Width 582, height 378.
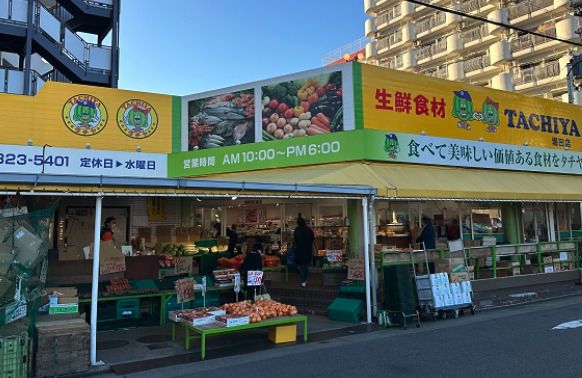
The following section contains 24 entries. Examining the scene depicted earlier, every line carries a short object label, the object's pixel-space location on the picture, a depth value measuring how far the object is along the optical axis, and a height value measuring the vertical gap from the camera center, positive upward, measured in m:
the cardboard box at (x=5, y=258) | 6.50 -0.18
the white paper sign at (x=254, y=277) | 9.35 -0.75
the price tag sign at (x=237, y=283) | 9.62 -0.89
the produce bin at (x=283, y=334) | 8.54 -1.74
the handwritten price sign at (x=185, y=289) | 9.04 -0.94
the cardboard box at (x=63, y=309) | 7.73 -1.08
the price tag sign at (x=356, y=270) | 10.94 -0.76
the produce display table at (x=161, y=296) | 9.53 -1.13
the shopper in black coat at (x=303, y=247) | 12.54 -0.22
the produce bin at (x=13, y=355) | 5.94 -1.42
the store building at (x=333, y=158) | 13.17 +2.54
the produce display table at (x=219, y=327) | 7.60 -1.46
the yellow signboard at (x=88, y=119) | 14.36 +4.04
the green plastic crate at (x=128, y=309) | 9.76 -1.39
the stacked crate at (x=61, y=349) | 6.59 -1.51
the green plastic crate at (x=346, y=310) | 10.09 -1.58
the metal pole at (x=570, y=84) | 22.09 +7.16
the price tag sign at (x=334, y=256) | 11.95 -0.46
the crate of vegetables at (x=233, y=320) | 7.87 -1.35
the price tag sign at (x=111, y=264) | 9.88 -0.46
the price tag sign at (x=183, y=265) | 11.62 -0.59
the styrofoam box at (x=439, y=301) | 10.24 -1.43
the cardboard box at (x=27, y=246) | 6.79 -0.02
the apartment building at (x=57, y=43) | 19.42 +9.14
